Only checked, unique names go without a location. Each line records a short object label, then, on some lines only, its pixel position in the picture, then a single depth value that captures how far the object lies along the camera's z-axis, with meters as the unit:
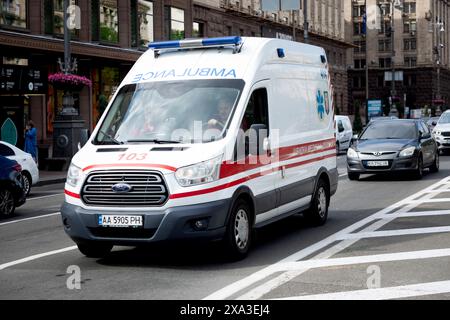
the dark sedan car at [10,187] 14.16
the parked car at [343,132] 33.85
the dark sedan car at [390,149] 19.11
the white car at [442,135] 29.81
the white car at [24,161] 19.23
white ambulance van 8.20
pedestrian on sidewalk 26.53
